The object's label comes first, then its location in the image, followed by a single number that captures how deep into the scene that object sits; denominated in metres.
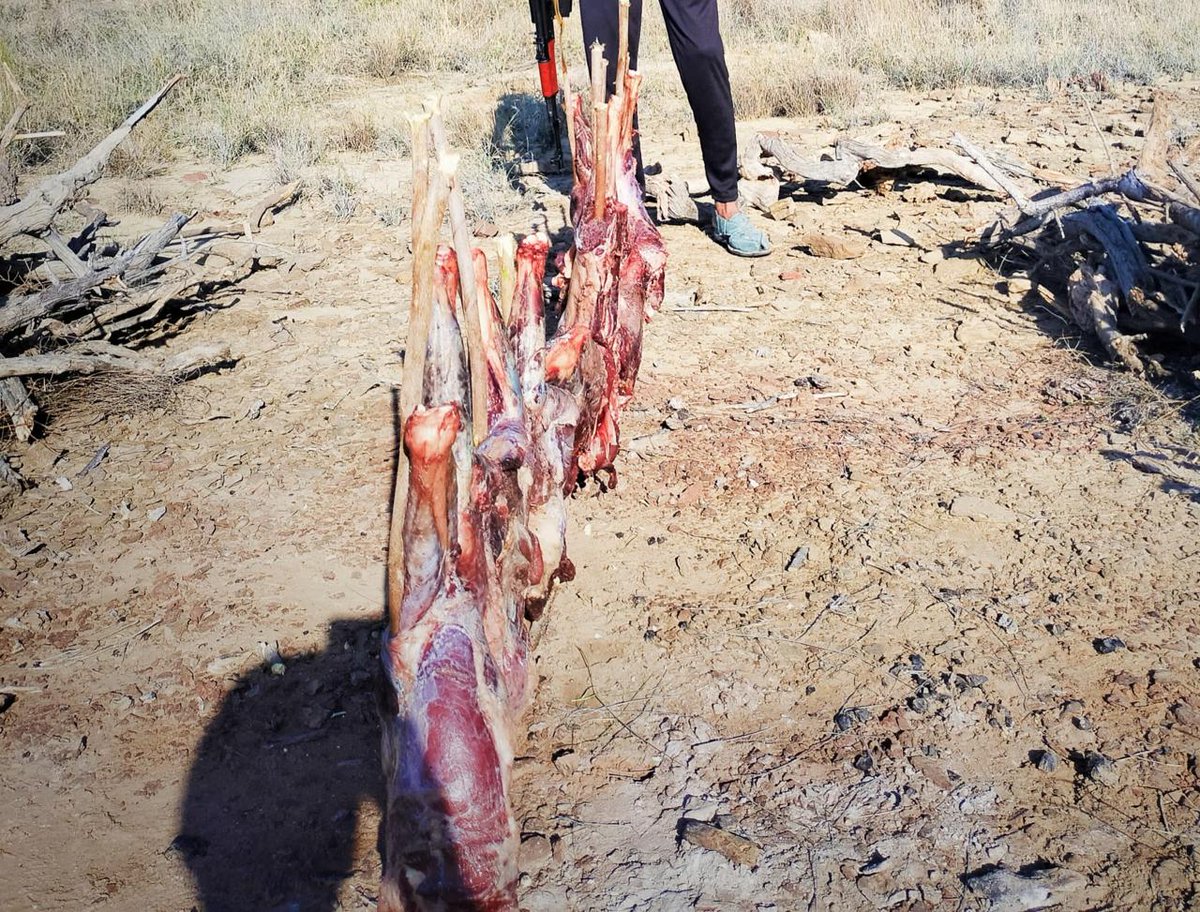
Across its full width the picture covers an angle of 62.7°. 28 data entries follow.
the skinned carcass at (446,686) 1.58
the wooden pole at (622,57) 3.55
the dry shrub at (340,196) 5.98
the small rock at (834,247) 4.94
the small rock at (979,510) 2.92
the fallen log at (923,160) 5.21
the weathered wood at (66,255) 4.06
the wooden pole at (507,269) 2.51
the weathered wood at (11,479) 3.35
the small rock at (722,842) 1.93
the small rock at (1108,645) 2.37
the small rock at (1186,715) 2.16
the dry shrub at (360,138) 7.42
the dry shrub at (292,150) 6.67
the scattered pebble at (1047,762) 2.07
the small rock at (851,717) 2.23
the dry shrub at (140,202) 6.22
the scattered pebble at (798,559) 2.79
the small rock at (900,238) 5.00
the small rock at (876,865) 1.89
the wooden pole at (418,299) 1.62
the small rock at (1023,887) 1.80
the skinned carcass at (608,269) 3.01
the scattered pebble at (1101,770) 2.03
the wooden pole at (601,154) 3.21
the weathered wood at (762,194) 5.56
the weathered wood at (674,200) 5.43
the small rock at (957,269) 4.61
